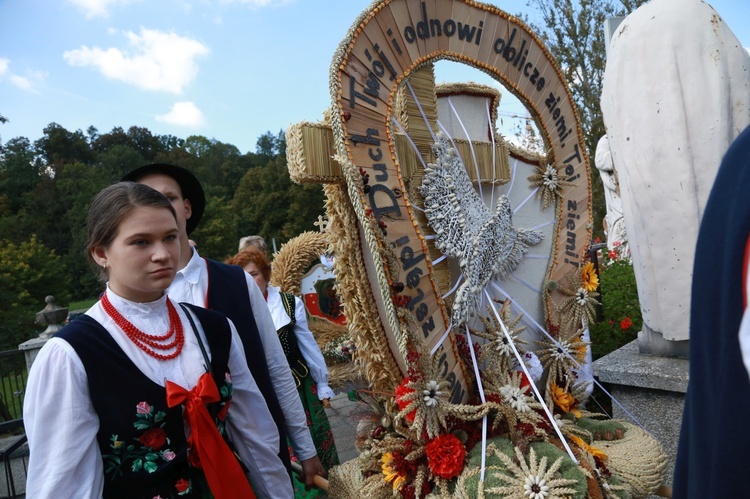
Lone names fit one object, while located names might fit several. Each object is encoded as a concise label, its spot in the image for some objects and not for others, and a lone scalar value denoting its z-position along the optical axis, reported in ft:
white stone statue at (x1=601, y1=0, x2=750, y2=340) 8.83
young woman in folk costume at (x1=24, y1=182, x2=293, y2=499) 4.25
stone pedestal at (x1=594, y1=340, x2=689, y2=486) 9.86
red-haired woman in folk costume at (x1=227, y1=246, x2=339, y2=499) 11.93
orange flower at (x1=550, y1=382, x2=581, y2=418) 7.30
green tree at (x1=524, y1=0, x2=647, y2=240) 47.75
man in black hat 6.86
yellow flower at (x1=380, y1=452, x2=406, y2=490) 5.73
